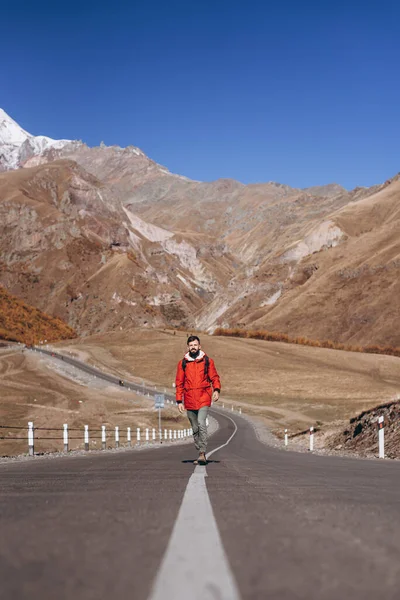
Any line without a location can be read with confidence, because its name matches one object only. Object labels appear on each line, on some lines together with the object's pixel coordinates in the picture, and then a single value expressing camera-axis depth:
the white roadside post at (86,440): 23.62
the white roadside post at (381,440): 19.74
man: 13.09
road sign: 51.76
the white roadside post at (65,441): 22.55
